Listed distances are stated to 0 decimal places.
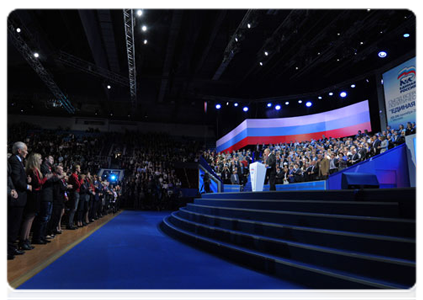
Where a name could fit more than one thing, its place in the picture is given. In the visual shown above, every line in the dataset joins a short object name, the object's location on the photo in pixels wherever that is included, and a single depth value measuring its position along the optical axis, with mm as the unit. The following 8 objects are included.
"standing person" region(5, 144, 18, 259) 3328
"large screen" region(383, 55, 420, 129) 10453
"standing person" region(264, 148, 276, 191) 7648
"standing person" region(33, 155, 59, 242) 4539
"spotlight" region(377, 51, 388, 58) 11846
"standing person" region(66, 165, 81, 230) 6301
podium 7340
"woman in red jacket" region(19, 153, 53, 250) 4031
